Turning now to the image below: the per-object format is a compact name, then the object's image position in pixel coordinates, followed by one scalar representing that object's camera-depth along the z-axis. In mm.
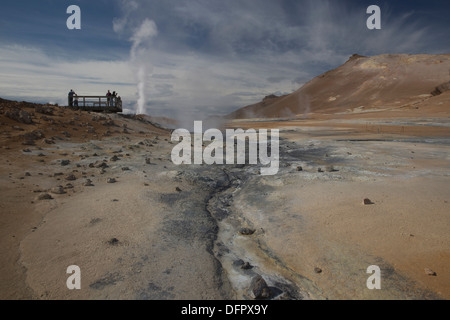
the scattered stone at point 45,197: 4761
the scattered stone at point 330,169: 6637
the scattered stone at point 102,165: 7134
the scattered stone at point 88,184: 5684
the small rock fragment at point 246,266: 3225
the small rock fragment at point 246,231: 4092
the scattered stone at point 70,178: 5988
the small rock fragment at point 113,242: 3510
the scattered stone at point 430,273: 2871
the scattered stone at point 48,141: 9319
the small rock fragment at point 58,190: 5107
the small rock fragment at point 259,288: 2719
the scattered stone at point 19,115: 10516
